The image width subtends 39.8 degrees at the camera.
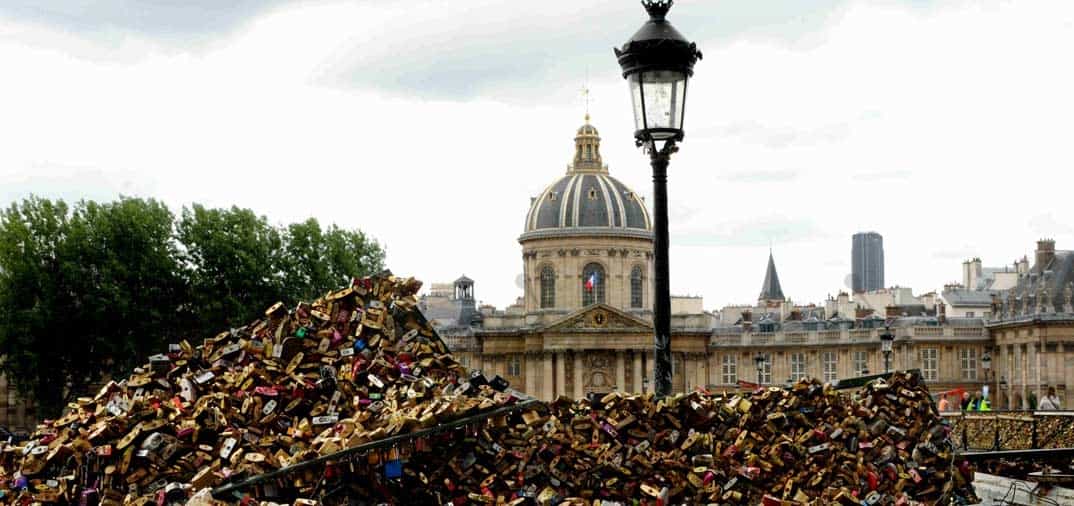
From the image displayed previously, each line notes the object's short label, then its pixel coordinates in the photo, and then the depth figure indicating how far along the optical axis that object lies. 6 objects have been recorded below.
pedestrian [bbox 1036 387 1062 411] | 38.11
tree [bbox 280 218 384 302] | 52.38
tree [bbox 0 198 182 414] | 48.62
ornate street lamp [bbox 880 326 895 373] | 36.00
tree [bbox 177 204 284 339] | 50.50
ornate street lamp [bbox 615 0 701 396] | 11.34
